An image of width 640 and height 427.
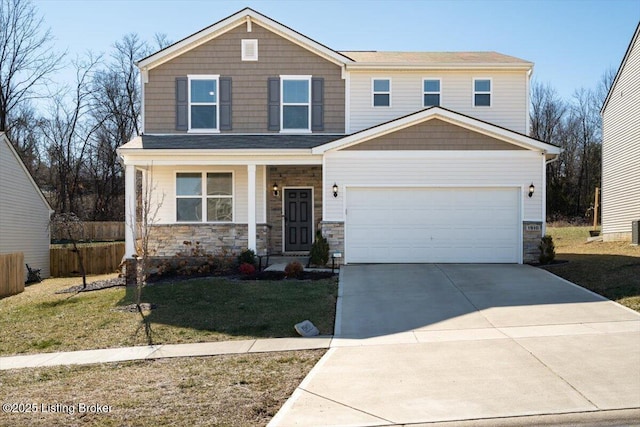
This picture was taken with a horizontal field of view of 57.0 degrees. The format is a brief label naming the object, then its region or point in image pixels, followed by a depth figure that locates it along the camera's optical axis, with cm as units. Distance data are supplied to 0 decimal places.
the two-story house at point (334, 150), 1648
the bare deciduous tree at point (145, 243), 1123
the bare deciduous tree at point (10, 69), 3584
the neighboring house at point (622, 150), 2088
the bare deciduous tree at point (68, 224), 1920
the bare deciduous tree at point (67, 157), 4062
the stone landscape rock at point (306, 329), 994
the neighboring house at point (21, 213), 2217
